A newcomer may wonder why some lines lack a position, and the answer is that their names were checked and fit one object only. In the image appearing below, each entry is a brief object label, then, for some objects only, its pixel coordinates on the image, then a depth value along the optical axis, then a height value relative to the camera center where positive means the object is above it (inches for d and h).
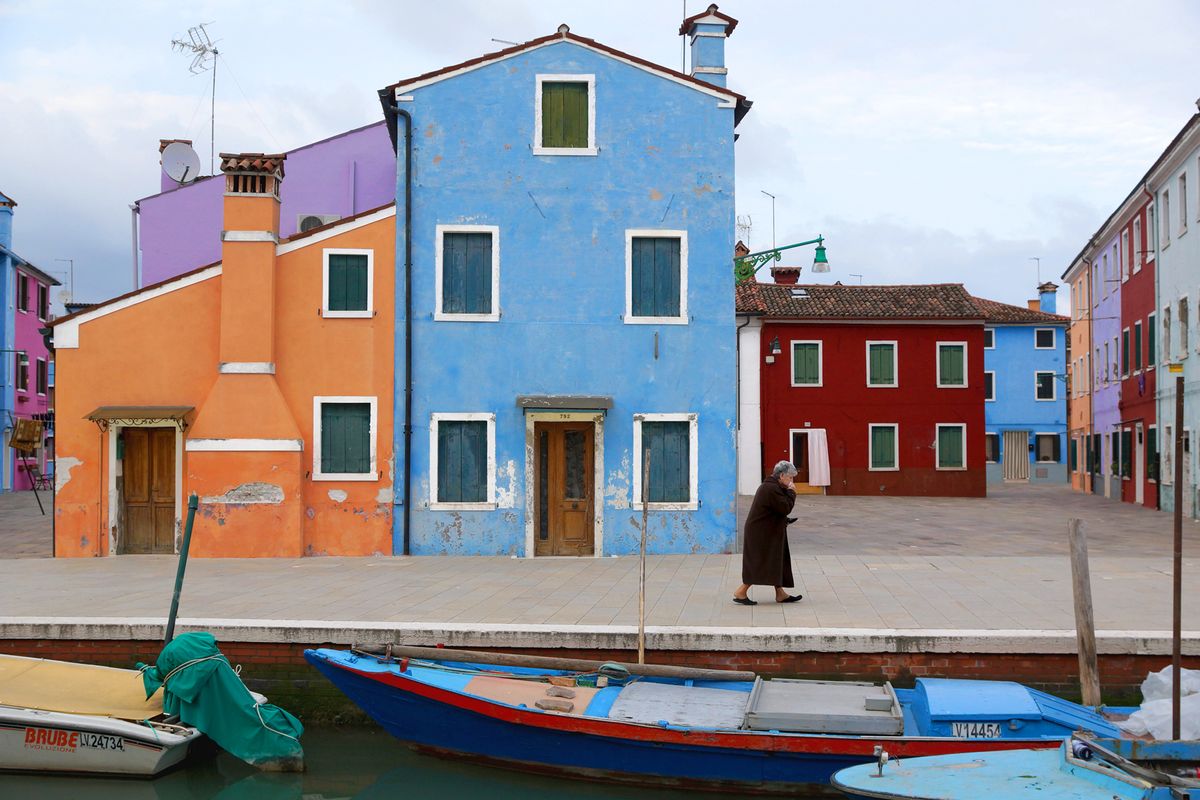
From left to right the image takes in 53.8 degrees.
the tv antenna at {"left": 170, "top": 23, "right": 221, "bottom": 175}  1015.6 +334.5
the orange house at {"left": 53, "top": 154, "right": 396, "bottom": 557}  681.6 +23.9
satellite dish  1005.2 +234.9
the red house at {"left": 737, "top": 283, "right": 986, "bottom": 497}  1472.7 +58.1
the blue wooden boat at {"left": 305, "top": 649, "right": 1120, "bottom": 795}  319.9 -79.1
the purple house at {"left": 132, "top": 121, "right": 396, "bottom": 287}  969.5 +200.1
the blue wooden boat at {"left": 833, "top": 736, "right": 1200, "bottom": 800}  266.4 -79.5
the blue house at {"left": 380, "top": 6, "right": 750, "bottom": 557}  701.3 +91.0
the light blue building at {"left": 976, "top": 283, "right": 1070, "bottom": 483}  2048.5 +80.3
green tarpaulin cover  363.6 -83.8
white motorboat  356.5 -89.3
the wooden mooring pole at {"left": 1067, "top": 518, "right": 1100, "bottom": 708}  353.1 -53.9
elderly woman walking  465.4 -39.4
